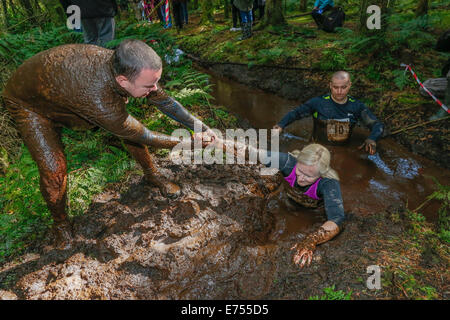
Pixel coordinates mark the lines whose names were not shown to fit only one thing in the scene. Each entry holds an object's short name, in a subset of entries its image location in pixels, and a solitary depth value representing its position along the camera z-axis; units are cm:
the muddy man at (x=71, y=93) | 205
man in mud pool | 396
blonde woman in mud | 257
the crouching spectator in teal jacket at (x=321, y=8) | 886
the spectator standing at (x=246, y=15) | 844
